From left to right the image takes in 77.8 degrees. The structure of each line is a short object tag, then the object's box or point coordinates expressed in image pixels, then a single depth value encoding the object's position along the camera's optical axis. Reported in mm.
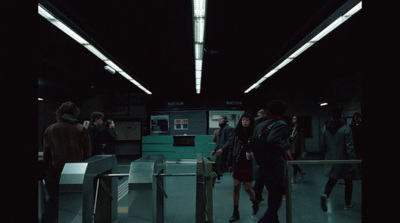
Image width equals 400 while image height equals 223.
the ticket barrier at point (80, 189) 2352
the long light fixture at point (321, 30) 3565
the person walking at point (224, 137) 4627
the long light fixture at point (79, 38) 3673
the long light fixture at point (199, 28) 3858
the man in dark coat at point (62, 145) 3051
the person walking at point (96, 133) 5305
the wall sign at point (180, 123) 11602
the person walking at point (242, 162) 3537
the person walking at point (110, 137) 5660
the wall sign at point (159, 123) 11625
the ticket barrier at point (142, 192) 2537
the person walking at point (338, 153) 3801
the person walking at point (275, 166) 2654
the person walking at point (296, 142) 5816
